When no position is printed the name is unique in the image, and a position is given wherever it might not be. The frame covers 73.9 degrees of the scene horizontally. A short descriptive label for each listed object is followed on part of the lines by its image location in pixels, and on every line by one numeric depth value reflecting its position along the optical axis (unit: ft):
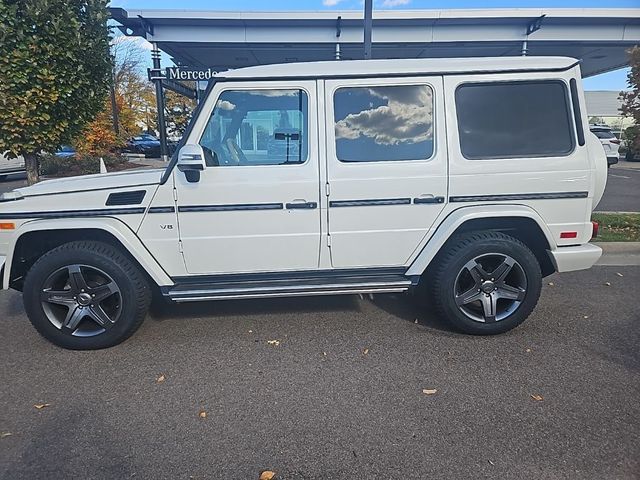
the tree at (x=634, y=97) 21.74
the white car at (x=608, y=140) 48.34
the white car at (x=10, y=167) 51.52
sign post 50.34
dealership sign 40.78
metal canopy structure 47.42
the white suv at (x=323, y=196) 11.34
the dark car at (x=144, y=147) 90.21
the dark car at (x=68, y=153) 57.60
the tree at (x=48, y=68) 18.26
